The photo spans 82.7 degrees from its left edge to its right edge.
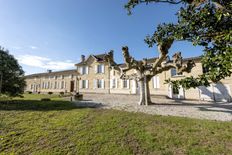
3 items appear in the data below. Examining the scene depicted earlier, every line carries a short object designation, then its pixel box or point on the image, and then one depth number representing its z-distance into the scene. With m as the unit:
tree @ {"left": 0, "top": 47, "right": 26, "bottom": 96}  11.64
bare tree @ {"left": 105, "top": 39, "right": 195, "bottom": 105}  10.28
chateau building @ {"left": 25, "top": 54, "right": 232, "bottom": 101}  15.32
